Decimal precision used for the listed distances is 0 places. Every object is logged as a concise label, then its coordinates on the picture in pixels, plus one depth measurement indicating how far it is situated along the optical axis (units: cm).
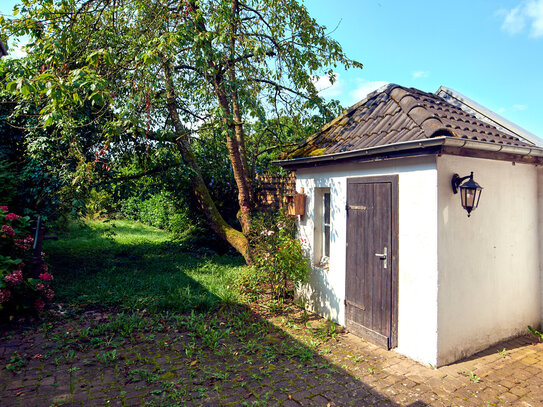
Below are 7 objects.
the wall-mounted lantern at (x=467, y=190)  394
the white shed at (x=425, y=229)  403
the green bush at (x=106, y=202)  772
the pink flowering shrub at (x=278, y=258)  583
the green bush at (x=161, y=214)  1162
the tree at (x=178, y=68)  617
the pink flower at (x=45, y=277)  564
